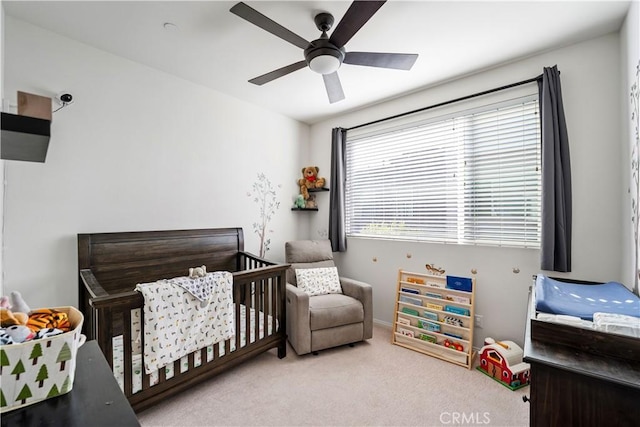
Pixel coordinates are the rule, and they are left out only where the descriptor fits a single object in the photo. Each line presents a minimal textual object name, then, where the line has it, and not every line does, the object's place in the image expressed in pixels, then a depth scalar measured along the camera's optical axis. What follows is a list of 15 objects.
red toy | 2.12
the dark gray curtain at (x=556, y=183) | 2.18
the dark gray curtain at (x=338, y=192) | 3.60
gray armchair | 2.53
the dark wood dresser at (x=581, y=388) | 0.94
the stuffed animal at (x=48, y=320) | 0.71
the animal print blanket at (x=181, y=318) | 1.74
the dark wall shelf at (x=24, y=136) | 0.58
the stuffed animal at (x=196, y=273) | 2.01
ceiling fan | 1.50
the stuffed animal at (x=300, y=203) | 3.83
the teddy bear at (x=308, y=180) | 3.89
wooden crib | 1.70
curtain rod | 2.37
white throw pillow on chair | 3.02
